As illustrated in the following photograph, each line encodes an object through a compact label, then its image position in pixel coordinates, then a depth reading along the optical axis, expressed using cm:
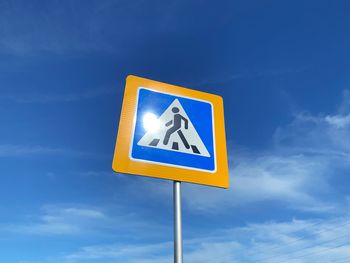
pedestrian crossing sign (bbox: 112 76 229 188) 230
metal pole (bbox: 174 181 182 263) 193
